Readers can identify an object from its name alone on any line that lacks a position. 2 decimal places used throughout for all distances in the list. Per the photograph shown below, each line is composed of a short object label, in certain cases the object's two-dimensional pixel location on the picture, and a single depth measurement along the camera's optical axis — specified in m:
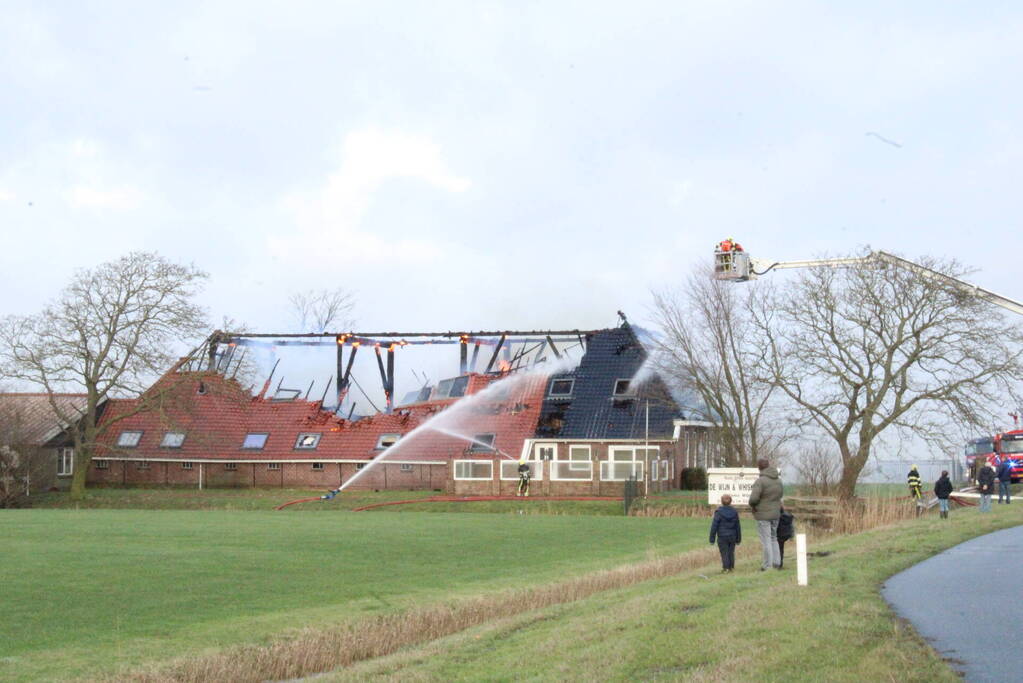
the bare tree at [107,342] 62.97
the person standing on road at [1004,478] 42.78
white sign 46.53
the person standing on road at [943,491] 35.06
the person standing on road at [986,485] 37.20
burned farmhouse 62.94
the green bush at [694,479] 63.97
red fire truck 58.88
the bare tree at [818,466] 52.56
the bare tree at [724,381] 57.75
